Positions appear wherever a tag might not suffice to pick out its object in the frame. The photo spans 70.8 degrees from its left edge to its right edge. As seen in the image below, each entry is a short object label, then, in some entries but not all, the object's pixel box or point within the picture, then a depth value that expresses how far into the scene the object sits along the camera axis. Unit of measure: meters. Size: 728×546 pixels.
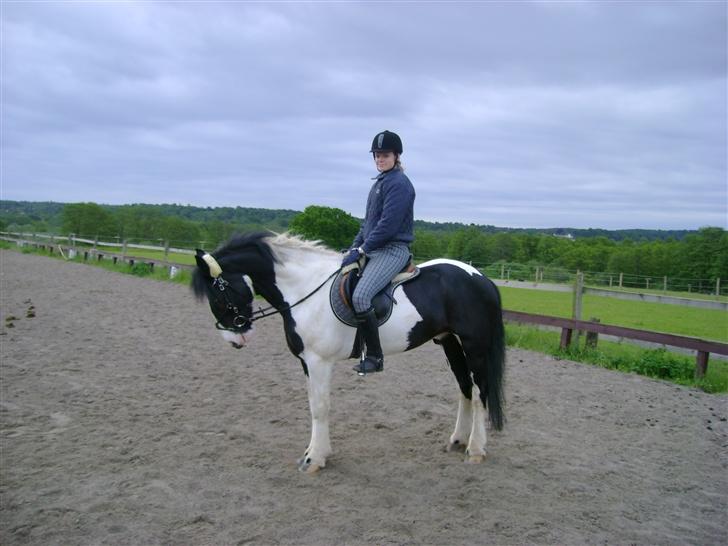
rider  4.34
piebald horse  4.44
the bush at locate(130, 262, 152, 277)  19.53
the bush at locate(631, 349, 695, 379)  7.98
